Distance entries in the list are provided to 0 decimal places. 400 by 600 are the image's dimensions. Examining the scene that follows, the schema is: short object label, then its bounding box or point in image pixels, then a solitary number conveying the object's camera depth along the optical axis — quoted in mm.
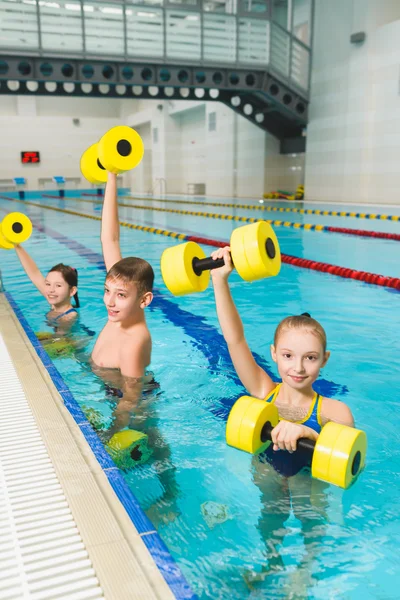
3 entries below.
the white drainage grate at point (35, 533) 1351
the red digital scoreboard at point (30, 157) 31750
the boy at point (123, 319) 2793
